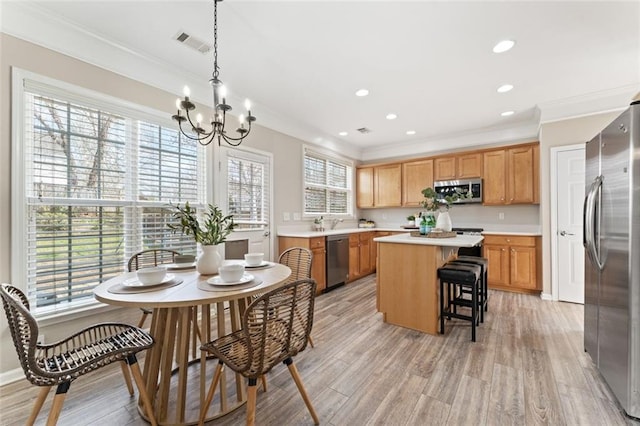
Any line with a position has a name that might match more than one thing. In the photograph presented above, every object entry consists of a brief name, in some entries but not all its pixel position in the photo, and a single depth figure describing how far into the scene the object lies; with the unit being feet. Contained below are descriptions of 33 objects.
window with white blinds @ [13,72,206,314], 6.70
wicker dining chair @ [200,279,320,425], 4.15
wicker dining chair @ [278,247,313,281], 8.29
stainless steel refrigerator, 5.09
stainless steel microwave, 15.38
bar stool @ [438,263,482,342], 8.29
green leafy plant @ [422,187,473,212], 10.05
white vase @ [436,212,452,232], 10.28
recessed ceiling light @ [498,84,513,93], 10.43
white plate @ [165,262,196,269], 6.88
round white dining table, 4.52
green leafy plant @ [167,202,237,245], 5.78
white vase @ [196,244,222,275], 6.10
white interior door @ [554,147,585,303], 11.66
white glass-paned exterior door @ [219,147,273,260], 11.11
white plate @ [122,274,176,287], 5.19
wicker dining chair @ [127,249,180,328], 7.49
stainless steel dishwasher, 13.83
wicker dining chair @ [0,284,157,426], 3.94
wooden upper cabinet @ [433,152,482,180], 15.47
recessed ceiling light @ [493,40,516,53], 7.74
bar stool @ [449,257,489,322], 9.84
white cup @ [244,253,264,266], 6.87
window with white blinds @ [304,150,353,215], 16.05
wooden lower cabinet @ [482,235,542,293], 13.10
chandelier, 5.69
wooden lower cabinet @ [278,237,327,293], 12.83
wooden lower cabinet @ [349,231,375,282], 15.79
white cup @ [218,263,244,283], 5.13
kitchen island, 8.85
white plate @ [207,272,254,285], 5.12
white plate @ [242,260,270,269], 6.81
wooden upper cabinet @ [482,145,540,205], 13.75
